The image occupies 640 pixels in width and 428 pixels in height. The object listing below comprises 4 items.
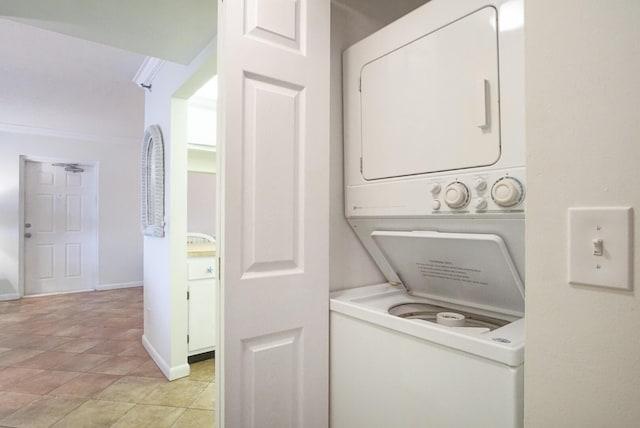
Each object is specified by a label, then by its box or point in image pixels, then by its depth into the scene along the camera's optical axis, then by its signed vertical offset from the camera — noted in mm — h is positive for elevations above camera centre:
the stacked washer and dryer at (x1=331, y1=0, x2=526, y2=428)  859 -15
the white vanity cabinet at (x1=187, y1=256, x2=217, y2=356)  2641 -731
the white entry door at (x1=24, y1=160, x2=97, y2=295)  4957 -239
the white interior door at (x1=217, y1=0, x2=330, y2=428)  1068 +4
